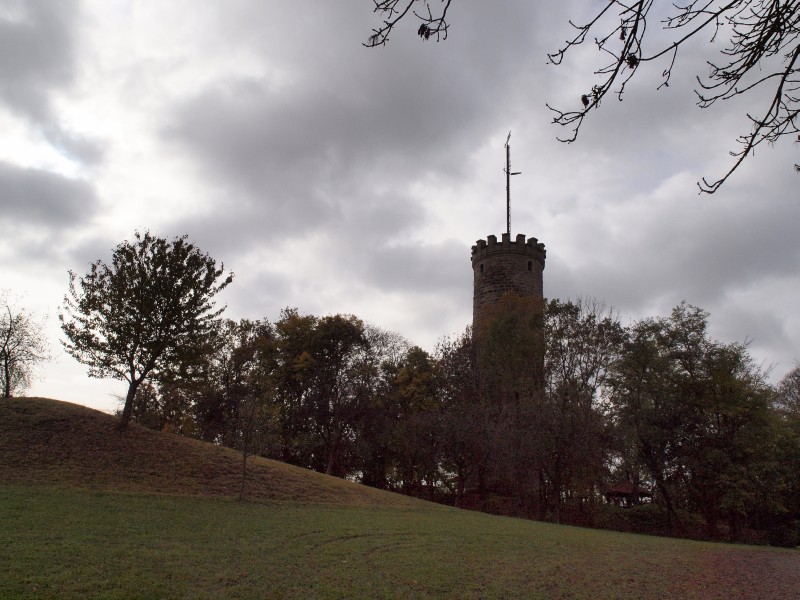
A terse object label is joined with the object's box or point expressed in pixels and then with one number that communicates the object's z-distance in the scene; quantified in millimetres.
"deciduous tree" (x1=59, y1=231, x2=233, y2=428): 24578
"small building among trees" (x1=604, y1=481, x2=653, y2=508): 35031
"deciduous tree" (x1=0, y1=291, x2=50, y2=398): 35281
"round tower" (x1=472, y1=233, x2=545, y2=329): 41469
